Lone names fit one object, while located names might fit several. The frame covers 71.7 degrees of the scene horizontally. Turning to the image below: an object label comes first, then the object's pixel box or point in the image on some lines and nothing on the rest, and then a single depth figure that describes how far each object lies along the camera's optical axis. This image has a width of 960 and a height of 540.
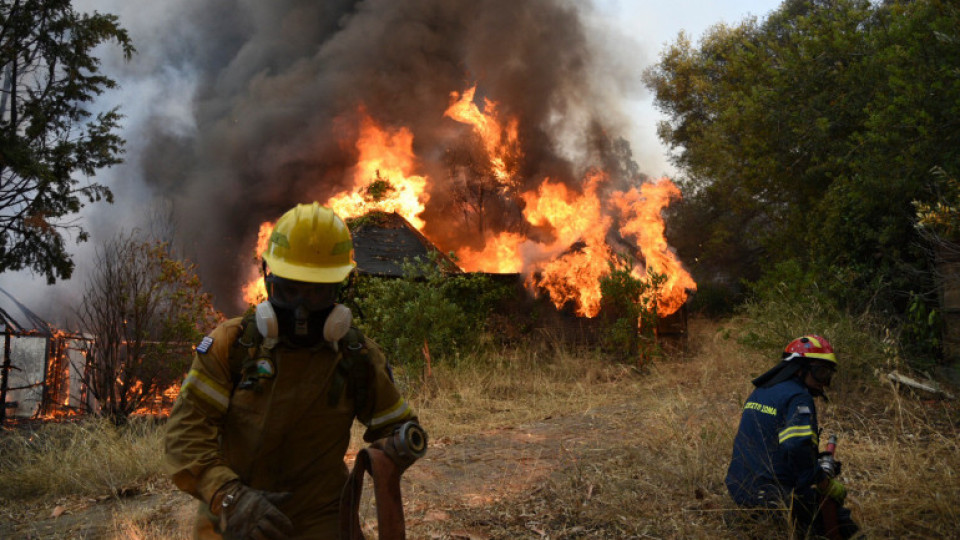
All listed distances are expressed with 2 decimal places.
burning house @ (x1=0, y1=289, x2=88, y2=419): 14.79
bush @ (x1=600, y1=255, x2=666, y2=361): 12.73
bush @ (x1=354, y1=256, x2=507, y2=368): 10.93
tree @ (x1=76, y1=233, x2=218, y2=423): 8.93
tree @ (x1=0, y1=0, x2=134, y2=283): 12.87
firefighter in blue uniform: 3.61
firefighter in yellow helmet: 2.31
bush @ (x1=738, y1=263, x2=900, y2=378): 7.48
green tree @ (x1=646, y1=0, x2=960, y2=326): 7.90
